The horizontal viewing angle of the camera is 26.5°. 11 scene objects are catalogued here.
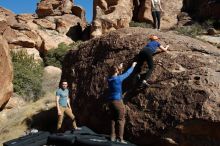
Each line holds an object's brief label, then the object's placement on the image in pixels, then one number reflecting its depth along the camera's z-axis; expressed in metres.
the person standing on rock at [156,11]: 14.81
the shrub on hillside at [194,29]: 27.31
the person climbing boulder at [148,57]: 10.74
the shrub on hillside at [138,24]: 34.22
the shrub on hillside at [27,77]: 24.98
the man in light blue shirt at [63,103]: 11.16
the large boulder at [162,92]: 9.59
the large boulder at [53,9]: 42.97
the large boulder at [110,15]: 35.22
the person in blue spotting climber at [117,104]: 9.48
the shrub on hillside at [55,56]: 36.03
